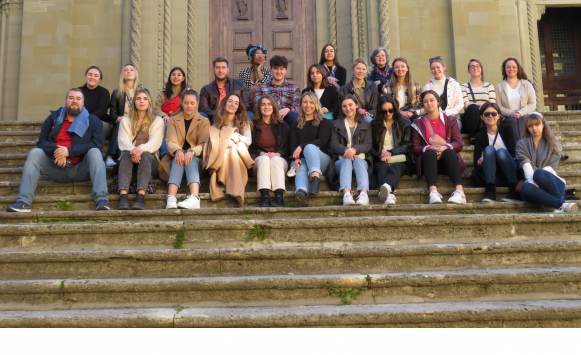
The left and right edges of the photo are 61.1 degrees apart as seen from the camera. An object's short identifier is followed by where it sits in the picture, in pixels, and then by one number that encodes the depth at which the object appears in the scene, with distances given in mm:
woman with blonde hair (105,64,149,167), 6012
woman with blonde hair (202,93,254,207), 4716
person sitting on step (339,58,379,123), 6066
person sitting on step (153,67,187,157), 6102
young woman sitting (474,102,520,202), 4777
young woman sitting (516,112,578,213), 4312
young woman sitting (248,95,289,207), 5328
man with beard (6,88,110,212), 4617
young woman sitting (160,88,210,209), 4680
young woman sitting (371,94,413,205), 5152
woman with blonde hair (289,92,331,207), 4863
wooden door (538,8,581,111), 11172
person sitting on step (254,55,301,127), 6062
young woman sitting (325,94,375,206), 4738
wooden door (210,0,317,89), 9469
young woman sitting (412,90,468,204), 4754
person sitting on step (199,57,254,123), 6098
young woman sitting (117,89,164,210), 4657
